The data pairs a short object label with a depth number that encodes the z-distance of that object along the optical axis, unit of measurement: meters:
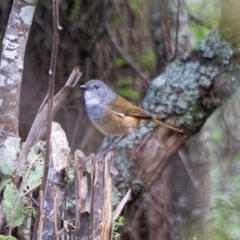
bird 8.59
